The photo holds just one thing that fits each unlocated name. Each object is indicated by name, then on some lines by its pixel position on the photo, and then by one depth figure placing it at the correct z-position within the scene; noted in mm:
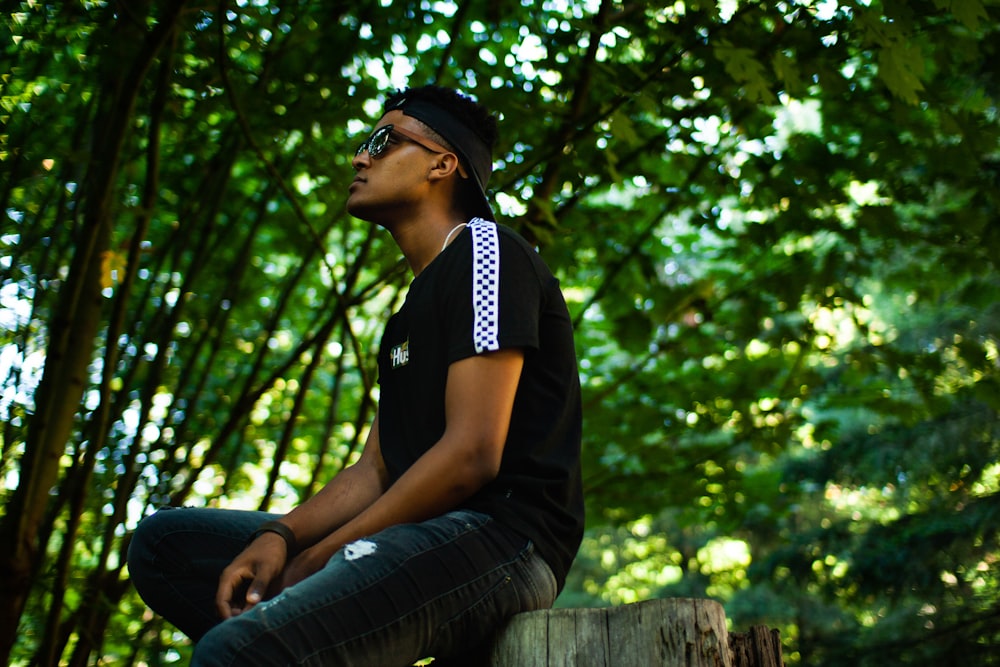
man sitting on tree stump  1797
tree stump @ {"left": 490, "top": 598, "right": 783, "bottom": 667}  1778
